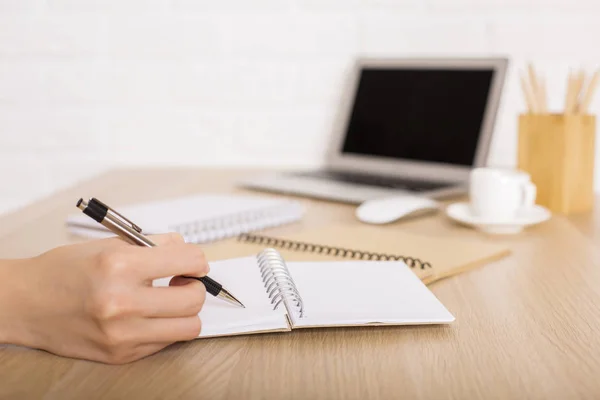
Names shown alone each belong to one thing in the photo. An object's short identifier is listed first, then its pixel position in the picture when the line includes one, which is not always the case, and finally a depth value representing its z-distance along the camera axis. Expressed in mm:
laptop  1259
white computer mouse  1016
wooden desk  507
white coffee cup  997
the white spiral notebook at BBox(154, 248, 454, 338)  604
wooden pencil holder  1084
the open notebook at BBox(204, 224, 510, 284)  798
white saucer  979
